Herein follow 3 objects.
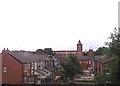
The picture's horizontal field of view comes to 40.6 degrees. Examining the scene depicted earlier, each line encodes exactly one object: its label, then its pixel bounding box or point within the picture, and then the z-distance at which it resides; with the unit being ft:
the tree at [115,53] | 33.00
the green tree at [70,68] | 87.35
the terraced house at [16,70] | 64.80
